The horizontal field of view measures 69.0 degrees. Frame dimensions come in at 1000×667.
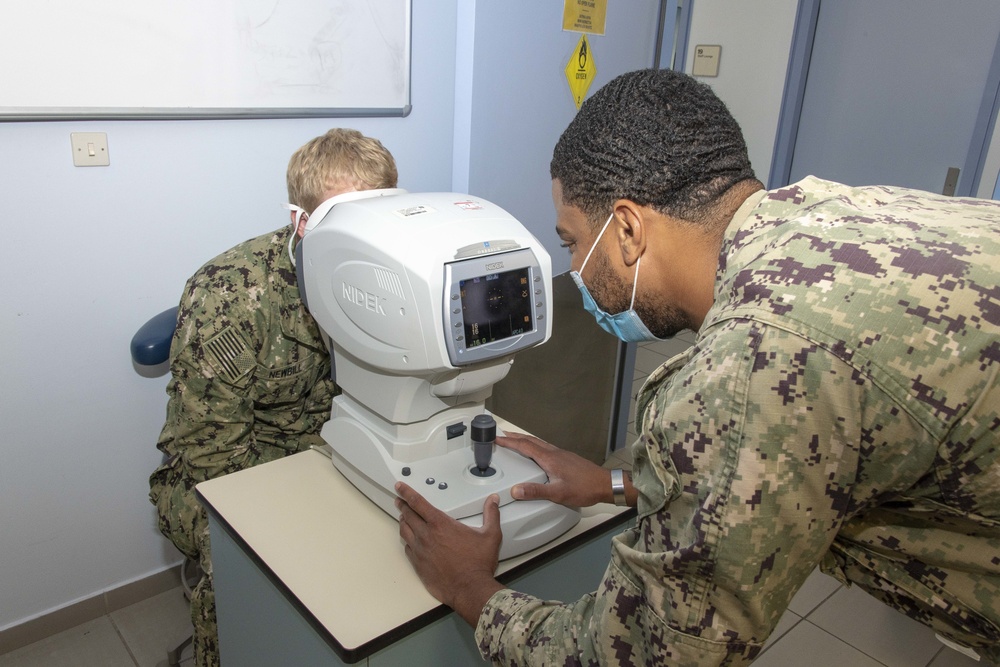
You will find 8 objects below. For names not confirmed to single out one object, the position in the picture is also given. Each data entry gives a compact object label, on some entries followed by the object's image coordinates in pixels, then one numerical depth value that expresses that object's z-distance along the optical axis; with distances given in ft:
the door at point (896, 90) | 10.80
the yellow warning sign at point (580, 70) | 7.83
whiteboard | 5.02
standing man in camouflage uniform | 2.17
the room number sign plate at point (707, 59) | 13.38
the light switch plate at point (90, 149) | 5.40
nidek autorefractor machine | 3.30
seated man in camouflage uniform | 4.88
